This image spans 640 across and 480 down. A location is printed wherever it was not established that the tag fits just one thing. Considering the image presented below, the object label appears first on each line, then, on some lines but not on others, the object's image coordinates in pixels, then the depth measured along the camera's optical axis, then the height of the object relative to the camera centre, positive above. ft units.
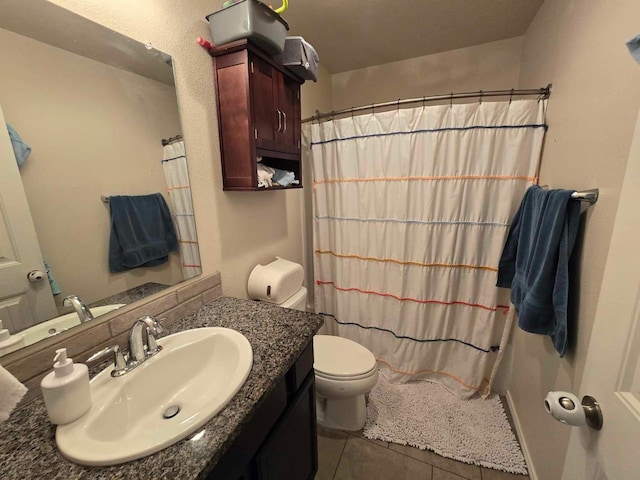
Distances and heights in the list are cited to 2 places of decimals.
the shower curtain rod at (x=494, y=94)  4.36 +1.53
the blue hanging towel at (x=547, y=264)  3.09 -1.06
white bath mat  4.51 -4.64
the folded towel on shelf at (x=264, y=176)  4.12 +0.19
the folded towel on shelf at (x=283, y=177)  4.58 +0.18
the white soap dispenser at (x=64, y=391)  1.82 -1.39
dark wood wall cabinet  3.66 +1.20
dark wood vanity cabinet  2.18 -2.48
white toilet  4.45 -3.15
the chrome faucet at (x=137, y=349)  2.43 -1.55
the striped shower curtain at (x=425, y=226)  4.74 -0.88
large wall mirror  2.20 +0.38
